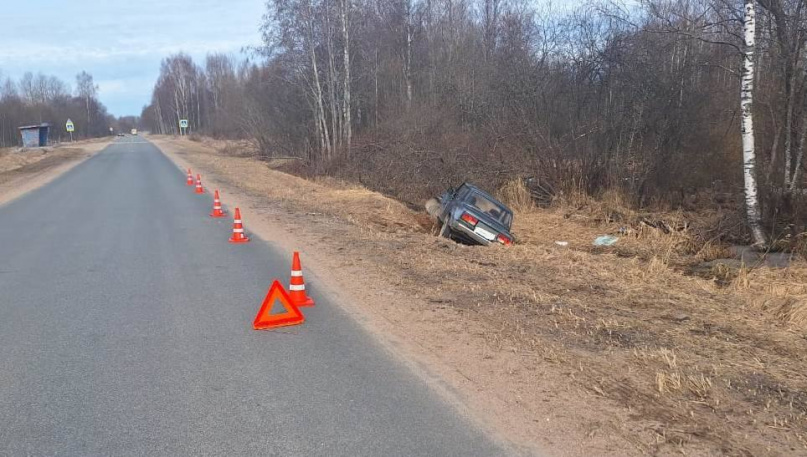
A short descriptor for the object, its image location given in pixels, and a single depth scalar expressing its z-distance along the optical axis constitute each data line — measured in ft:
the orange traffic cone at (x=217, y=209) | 43.86
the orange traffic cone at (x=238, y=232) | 33.96
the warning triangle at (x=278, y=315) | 18.45
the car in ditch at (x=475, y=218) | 38.91
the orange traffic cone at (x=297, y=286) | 21.13
